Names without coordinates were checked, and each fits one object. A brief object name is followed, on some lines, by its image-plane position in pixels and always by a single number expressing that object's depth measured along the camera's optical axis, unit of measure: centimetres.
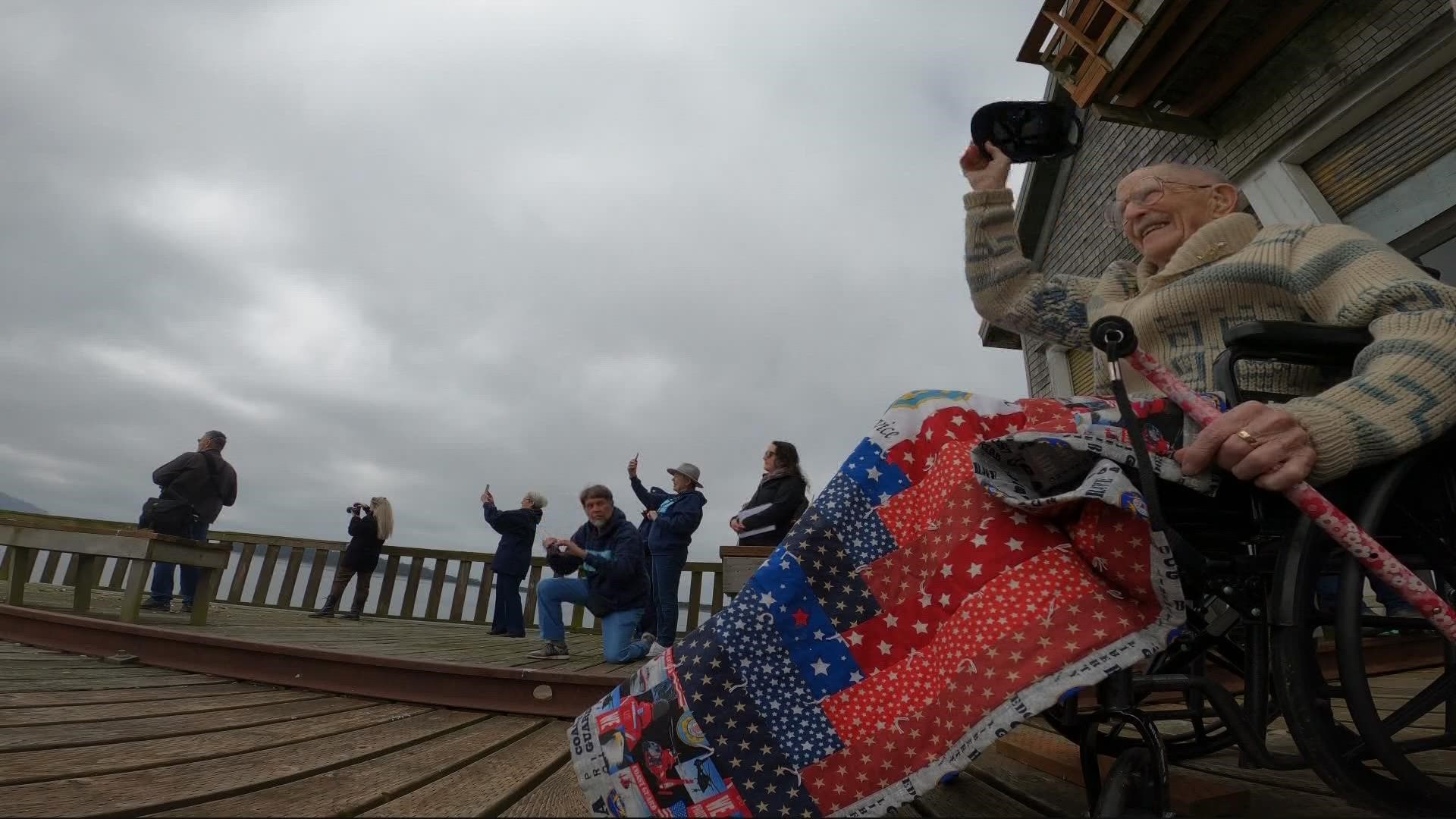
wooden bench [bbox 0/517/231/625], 396
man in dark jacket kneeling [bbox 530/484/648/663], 401
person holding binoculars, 675
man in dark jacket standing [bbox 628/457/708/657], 461
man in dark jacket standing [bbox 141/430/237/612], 541
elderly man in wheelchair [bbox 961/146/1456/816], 79
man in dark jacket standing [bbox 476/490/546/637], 577
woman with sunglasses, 398
